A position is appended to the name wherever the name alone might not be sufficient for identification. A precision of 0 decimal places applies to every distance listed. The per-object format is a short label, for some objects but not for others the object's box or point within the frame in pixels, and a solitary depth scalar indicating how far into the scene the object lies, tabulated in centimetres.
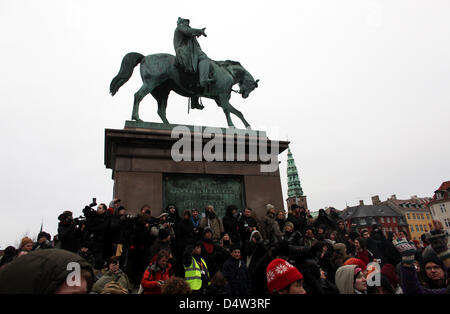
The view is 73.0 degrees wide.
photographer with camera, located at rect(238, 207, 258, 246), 741
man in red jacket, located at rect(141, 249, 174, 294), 479
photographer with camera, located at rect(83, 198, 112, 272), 651
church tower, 10325
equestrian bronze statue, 1053
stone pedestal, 872
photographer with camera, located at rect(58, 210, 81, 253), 620
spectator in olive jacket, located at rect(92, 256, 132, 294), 495
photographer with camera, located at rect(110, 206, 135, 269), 630
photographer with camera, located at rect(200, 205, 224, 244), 768
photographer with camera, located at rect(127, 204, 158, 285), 598
